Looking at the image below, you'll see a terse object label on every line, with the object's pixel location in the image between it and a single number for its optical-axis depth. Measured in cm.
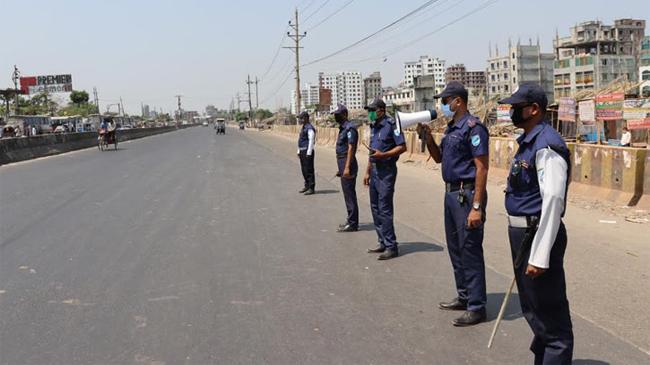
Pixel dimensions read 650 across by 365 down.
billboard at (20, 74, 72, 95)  7744
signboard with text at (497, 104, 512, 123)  1632
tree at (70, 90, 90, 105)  12244
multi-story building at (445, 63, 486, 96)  14875
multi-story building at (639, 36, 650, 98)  8114
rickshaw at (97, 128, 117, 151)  3272
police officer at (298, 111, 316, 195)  1180
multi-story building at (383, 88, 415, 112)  10097
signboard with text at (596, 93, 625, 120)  1261
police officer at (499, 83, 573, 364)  300
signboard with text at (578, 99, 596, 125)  1263
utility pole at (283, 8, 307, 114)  5619
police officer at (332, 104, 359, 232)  792
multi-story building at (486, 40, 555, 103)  10875
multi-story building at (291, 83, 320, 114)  17512
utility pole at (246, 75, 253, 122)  12900
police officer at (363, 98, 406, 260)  630
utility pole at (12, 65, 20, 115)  6062
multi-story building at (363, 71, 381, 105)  13198
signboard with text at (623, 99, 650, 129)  1270
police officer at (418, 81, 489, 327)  435
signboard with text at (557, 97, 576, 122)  1332
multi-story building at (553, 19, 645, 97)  10488
